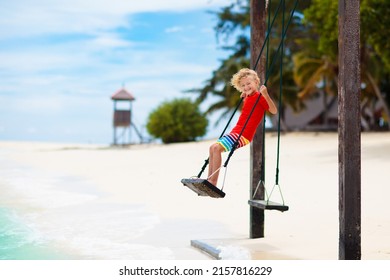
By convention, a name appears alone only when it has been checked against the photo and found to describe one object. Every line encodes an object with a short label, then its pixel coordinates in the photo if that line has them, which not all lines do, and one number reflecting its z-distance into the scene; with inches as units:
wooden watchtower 1392.7
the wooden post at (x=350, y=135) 217.6
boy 239.6
